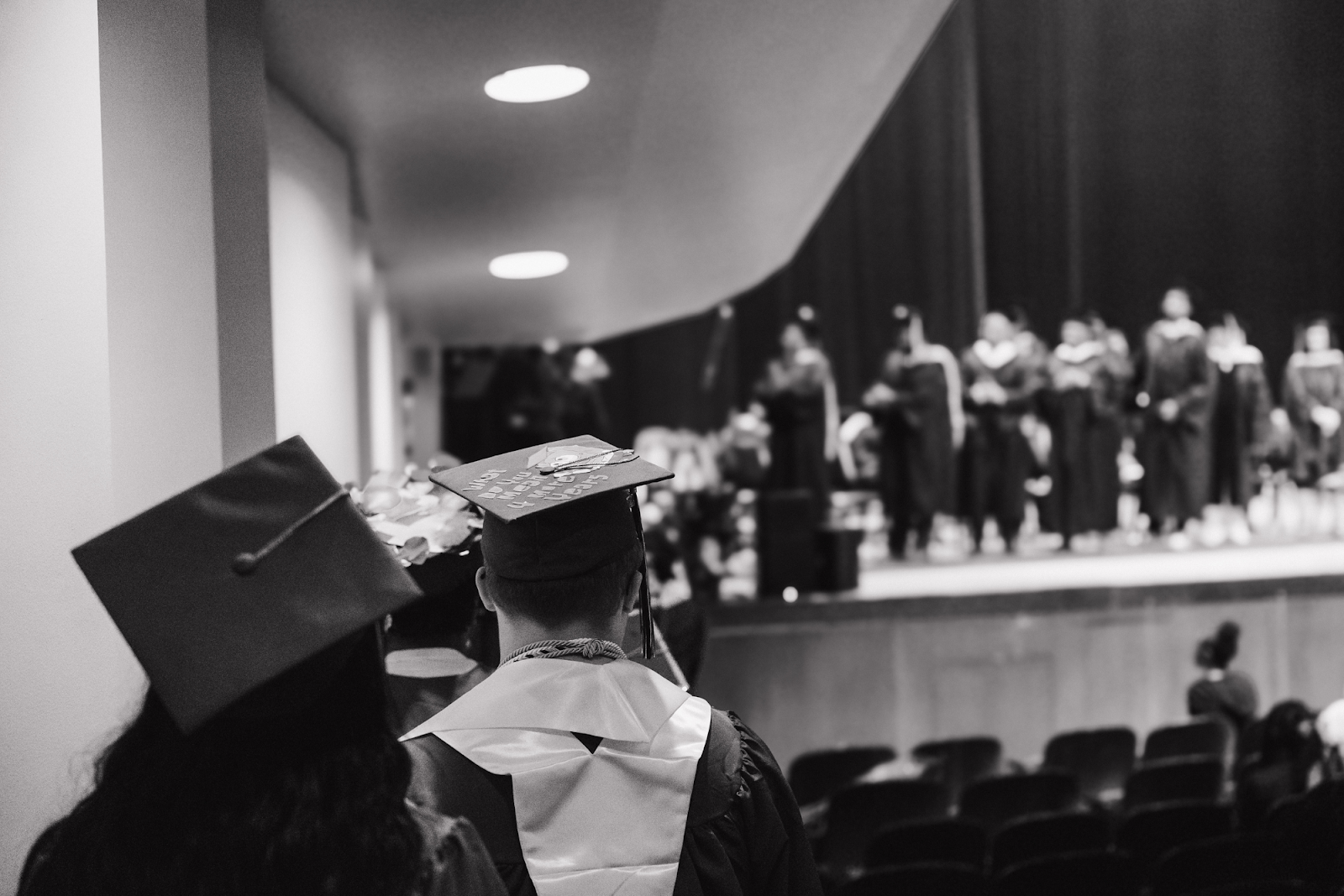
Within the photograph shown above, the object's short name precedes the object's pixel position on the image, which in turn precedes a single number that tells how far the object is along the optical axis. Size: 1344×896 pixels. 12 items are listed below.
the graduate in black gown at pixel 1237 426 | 11.11
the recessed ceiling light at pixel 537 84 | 4.05
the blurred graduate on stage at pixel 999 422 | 10.49
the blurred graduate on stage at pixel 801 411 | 10.06
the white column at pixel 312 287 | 3.91
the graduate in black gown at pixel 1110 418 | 10.78
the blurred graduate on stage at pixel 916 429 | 10.48
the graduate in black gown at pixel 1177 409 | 10.77
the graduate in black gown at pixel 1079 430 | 10.68
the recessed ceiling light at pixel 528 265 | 7.32
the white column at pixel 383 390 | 7.31
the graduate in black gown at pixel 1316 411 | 11.17
